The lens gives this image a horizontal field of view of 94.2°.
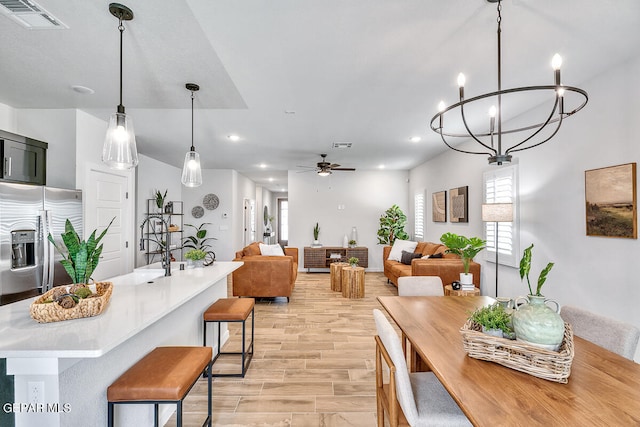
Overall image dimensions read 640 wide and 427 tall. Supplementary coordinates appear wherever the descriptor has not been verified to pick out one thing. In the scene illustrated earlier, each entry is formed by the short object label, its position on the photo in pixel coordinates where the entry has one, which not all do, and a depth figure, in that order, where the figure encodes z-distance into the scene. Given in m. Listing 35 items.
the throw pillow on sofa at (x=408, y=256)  5.67
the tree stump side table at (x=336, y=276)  5.61
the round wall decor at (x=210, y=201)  7.94
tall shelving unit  6.41
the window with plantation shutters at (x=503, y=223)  3.71
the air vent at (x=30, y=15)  1.76
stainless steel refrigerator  2.74
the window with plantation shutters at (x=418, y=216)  7.04
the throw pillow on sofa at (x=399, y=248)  6.14
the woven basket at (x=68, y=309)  1.37
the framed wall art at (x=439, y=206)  5.75
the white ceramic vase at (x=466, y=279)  3.72
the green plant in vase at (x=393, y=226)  7.17
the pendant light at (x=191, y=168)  2.84
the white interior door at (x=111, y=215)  3.84
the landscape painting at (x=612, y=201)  2.34
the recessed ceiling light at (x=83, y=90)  2.94
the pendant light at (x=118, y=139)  1.92
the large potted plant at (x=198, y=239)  7.56
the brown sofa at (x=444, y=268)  4.33
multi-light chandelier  1.27
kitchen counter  1.17
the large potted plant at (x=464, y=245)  3.86
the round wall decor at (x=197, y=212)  7.93
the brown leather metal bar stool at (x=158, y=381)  1.41
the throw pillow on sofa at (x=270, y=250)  5.61
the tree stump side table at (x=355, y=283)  5.17
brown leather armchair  4.80
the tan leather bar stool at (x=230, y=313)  2.59
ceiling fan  5.82
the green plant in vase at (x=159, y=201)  6.22
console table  7.38
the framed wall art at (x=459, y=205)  4.95
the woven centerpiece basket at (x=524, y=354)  1.11
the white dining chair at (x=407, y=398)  1.29
